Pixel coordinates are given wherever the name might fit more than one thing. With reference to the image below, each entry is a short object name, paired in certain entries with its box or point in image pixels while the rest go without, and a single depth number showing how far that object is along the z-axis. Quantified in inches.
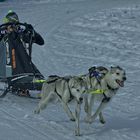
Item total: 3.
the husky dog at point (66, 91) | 526.6
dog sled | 671.8
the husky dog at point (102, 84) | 551.8
